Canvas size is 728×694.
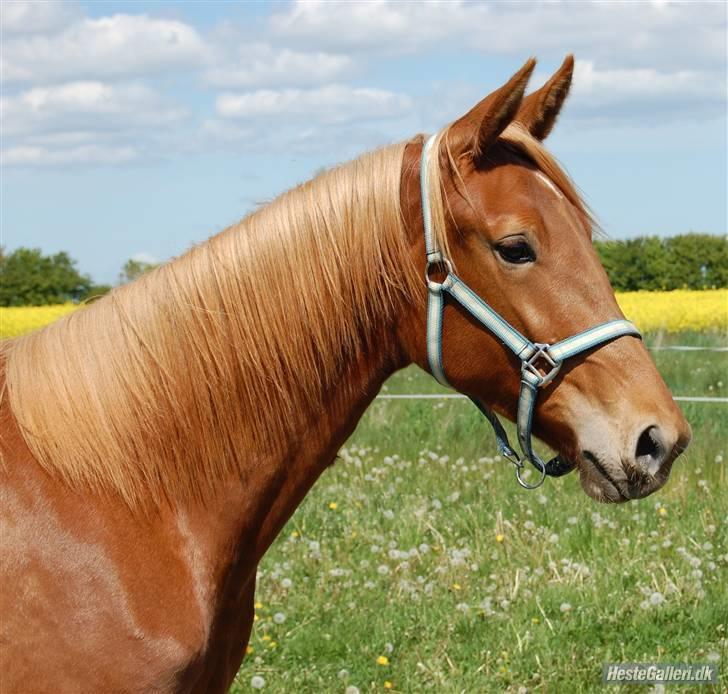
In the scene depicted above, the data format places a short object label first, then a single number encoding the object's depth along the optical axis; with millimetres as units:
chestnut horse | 2377
